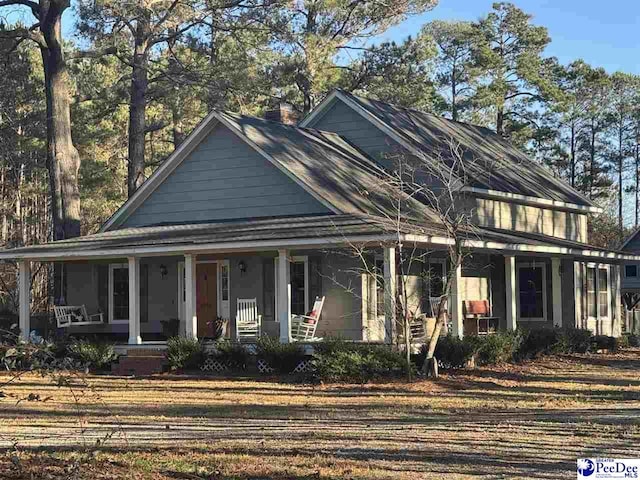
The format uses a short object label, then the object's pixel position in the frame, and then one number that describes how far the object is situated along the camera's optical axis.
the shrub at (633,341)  28.64
